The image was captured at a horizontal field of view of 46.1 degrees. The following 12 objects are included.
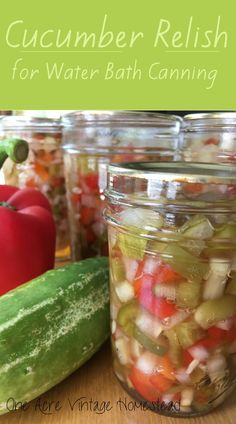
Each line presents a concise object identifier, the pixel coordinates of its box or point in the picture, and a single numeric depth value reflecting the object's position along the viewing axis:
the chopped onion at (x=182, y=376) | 0.13
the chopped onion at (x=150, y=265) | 0.12
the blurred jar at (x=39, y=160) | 0.24
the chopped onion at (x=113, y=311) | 0.14
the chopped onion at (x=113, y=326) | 0.15
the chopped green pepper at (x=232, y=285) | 0.12
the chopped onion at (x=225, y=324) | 0.12
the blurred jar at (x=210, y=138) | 0.19
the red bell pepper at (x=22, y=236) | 0.17
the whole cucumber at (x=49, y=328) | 0.12
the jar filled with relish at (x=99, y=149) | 0.20
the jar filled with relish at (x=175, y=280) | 0.12
